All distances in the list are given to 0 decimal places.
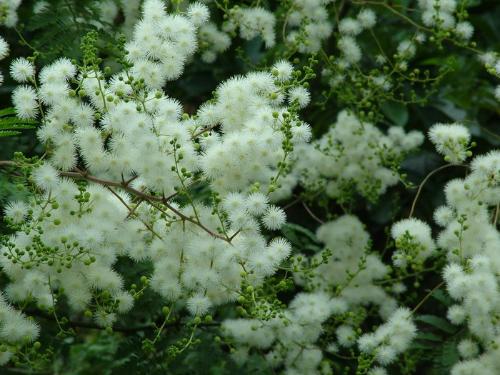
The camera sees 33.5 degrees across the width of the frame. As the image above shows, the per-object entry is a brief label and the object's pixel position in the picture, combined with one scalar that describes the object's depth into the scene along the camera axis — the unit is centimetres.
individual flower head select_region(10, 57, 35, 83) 254
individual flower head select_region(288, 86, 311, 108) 257
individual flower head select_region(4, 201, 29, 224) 243
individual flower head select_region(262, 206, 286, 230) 251
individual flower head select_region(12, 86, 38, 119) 247
